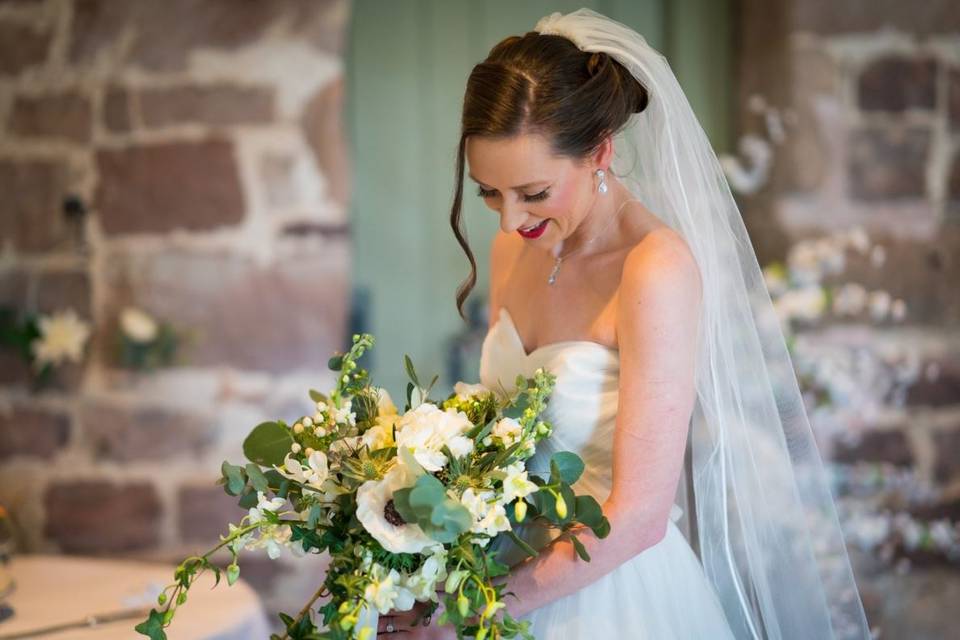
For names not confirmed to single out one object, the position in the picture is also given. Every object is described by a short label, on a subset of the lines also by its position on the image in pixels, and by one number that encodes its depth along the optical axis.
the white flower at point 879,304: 2.86
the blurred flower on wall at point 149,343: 2.96
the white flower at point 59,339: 2.95
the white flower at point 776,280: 2.86
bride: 1.46
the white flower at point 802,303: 2.80
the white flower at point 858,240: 2.84
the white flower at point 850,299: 2.88
